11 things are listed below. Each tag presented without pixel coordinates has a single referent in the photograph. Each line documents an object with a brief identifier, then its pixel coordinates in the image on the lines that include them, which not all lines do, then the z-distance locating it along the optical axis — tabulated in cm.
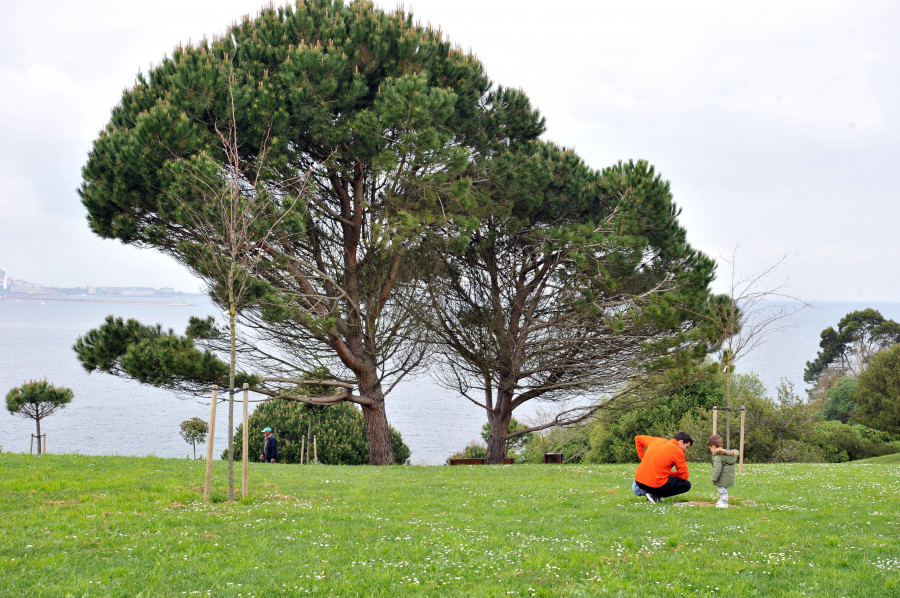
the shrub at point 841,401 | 4922
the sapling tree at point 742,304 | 1584
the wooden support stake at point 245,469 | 982
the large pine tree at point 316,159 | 1502
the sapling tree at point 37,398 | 2088
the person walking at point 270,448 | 2162
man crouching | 995
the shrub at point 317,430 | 2538
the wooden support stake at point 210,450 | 947
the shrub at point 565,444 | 3659
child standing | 941
